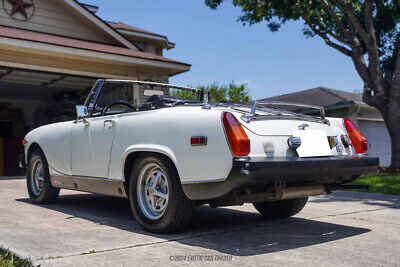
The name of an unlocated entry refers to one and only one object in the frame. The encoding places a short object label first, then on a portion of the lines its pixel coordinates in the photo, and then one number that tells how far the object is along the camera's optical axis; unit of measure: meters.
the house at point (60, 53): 11.33
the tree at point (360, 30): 14.65
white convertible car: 3.53
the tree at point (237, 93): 51.41
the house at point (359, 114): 19.73
